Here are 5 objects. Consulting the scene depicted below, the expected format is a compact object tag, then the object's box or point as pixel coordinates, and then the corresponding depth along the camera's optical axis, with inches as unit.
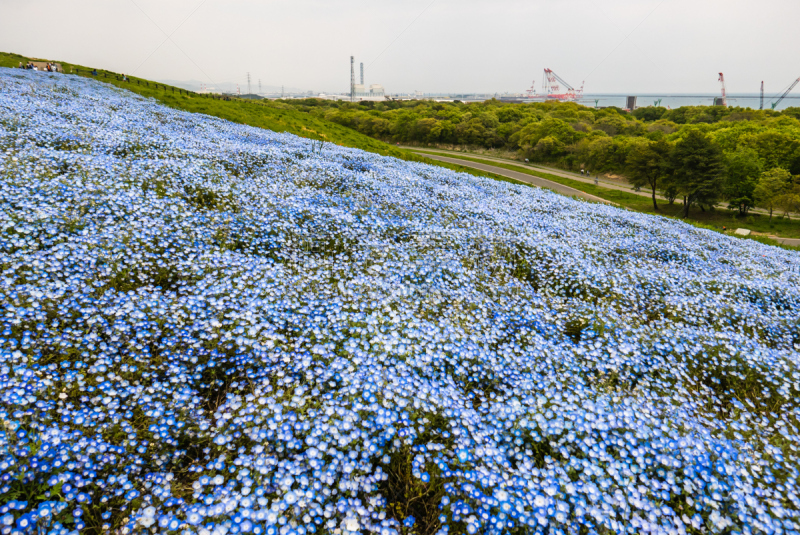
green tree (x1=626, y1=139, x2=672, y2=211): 1924.8
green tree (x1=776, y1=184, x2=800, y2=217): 1786.4
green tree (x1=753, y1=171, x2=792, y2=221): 1903.9
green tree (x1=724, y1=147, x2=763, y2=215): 2097.7
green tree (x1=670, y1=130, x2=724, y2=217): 1766.7
